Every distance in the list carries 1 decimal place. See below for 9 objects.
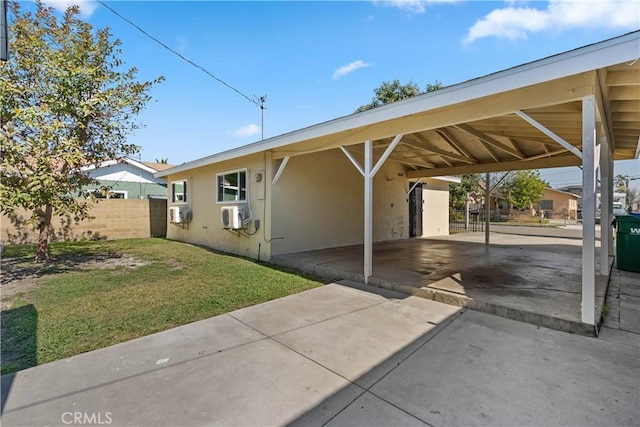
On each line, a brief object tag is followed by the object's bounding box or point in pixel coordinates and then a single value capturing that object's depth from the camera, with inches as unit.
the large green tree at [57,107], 195.9
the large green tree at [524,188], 1070.4
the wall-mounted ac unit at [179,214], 416.2
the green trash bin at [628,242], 214.2
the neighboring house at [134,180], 646.5
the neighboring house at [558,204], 1314.0
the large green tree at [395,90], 835.4
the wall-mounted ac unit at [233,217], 293.1
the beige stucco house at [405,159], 123.6
